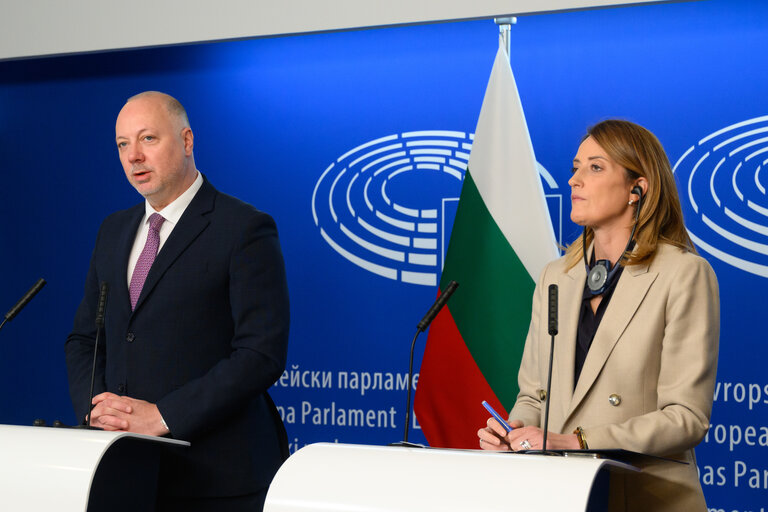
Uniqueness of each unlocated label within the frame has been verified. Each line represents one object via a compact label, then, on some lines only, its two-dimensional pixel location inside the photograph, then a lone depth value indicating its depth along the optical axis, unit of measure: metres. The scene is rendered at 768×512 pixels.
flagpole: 4.18
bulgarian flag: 3.92
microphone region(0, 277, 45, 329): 2.44
